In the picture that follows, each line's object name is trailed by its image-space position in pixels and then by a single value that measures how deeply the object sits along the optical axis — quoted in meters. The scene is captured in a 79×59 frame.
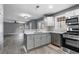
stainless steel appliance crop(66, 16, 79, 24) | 2.00
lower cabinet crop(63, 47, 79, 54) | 1.99
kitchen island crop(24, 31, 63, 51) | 2.17
